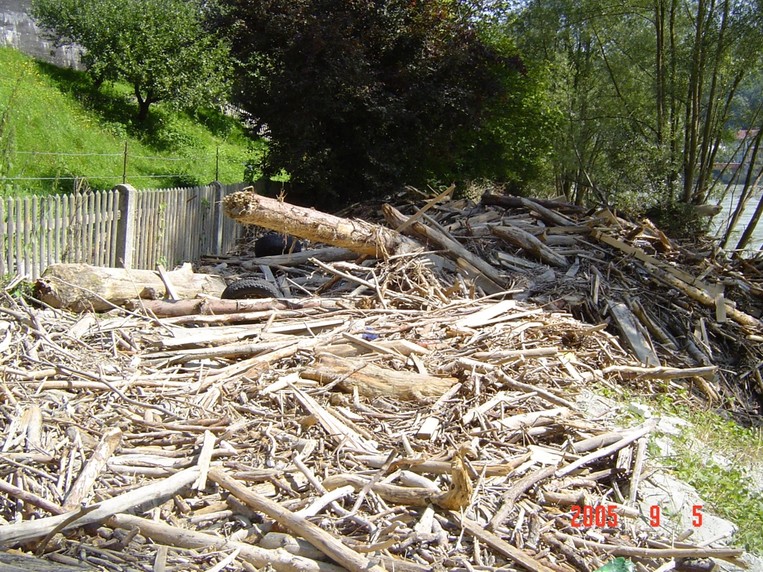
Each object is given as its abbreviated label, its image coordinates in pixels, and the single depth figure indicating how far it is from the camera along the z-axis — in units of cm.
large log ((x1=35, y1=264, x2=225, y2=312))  702
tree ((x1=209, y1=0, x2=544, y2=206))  1384
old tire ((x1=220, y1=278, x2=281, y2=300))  801
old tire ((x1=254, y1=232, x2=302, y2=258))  1044
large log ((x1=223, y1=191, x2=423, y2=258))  773
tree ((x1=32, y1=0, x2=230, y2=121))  1919
